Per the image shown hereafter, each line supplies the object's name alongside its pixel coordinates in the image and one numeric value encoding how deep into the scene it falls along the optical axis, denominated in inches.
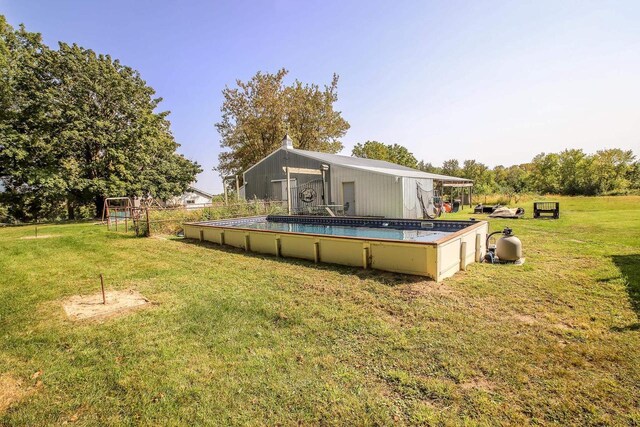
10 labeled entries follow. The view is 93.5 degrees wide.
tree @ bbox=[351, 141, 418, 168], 1635.1
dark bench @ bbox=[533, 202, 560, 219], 516.7
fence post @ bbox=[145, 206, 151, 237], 416.1
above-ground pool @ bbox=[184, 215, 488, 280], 197.6
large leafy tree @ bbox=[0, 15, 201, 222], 694.5
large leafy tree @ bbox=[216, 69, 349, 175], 1105.4
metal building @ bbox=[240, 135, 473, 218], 530.9
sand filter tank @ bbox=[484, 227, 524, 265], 227.8
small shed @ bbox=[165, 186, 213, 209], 1036.8
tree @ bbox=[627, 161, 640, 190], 1327.6
